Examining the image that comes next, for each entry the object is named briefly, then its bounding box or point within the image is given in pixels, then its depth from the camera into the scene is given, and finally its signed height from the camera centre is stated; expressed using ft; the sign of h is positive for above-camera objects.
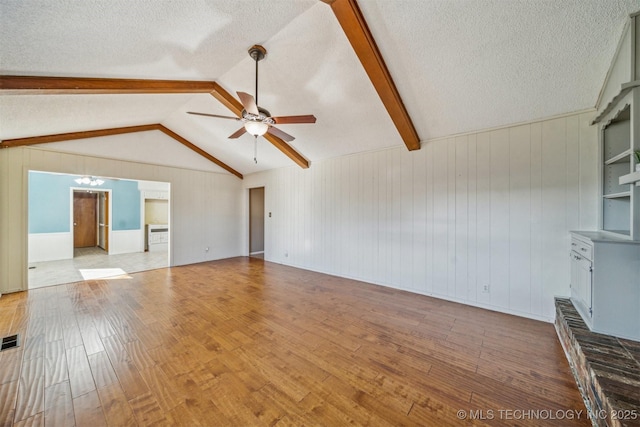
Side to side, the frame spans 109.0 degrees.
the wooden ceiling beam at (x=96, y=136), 12.58 +5.01
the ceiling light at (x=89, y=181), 22.44 +3.06
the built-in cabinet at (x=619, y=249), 6.06 -1.00
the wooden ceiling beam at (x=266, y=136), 11.82 +5.18
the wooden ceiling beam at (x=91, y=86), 7.31 +4.71
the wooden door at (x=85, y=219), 27.53 -0.94
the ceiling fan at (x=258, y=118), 8.24 +3.62
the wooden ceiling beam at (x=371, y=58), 6.94 +5.58
